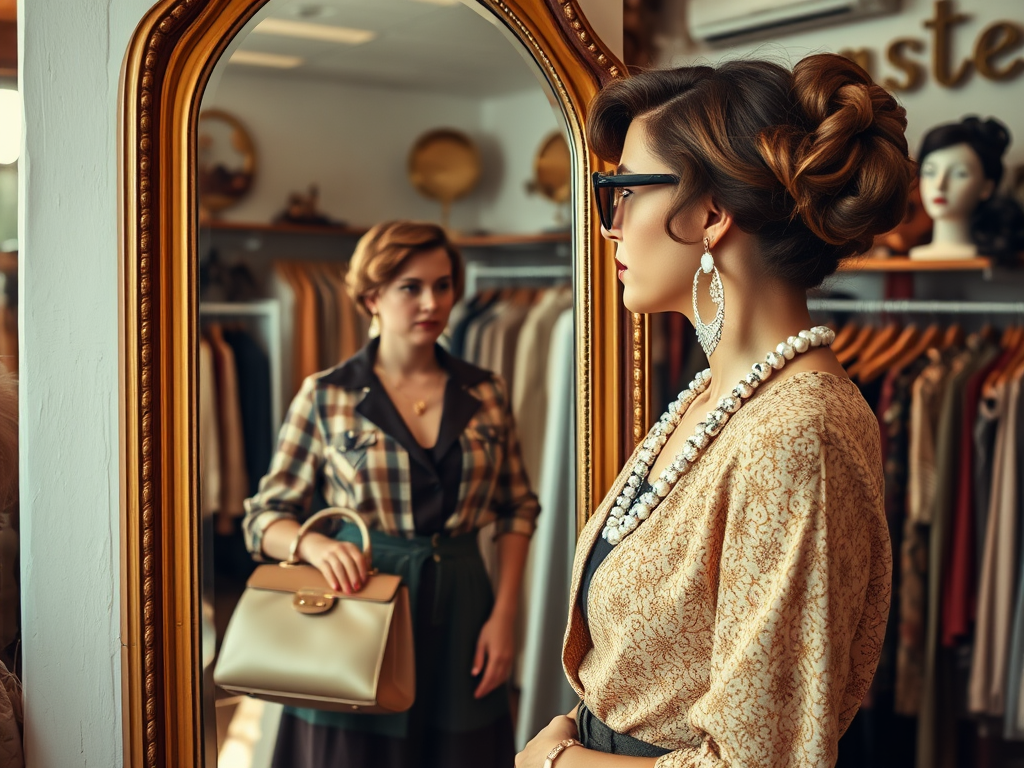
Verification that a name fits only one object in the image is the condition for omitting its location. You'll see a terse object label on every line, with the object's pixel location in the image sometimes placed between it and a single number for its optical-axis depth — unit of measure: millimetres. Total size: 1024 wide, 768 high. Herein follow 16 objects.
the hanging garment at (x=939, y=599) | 2168
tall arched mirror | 1196
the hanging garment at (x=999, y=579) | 2104
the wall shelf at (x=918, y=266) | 2260
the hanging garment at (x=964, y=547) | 2148
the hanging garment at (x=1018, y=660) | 2082
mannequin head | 2270
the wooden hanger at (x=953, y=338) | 2332
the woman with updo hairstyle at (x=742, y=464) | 835
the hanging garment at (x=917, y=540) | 2184
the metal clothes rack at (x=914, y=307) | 2264
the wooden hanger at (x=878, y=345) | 2369
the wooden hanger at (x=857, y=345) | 2398
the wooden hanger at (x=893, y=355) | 2305
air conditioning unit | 2596
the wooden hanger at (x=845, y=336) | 2463
